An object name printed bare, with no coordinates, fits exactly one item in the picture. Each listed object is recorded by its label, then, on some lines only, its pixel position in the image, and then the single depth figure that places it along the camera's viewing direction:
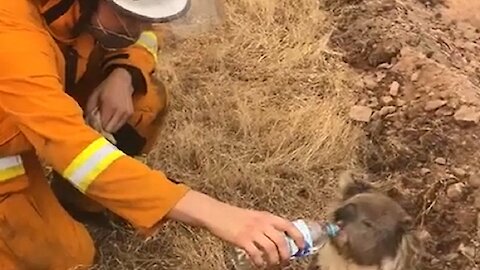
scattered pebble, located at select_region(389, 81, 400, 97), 3.92
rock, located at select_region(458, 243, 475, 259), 3.25
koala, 2.78
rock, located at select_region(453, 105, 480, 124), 3.70
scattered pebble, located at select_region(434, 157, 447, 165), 3.56
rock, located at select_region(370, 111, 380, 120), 3.80
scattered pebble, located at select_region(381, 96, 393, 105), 3.89
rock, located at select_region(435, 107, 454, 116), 3.74
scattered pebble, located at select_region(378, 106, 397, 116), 3.83
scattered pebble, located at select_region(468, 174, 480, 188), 3.45
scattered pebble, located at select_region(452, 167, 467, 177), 3.50
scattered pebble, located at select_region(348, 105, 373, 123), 3.80
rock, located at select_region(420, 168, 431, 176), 3.53
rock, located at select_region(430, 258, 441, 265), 3.25
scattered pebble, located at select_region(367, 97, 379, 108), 3.89
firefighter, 2.26
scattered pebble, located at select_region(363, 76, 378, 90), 3.98
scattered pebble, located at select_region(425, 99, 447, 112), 3.78
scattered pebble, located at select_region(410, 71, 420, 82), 3.93
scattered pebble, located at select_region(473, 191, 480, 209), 3.37
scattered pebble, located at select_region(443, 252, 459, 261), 3.26
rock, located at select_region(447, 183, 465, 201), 3.42
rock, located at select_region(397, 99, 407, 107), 3.86
